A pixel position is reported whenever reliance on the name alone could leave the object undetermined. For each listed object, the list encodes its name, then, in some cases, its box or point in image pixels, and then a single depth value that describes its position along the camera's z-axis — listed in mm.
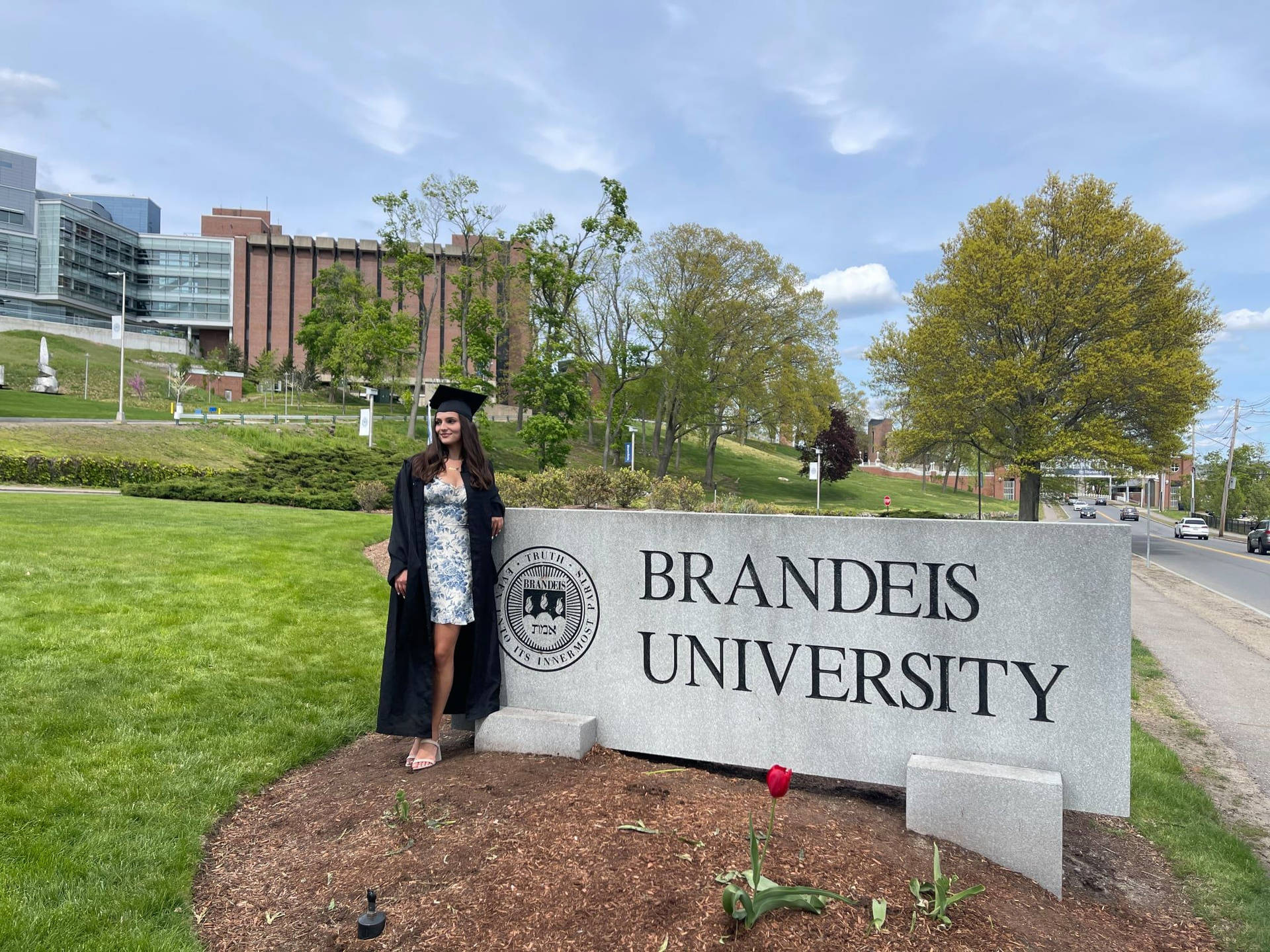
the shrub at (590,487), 12430
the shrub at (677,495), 13398
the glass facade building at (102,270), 83938
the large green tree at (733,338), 39250
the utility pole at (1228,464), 45250
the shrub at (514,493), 12125
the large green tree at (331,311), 59594
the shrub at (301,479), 20312
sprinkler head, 2547
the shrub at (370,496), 20891
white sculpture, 50812
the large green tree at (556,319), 29250
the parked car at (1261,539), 29891
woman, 3932
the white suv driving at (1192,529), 40531
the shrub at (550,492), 12211
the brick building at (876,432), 105812
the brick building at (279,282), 84625
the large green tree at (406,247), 34500
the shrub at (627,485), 12922
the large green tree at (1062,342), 25344
